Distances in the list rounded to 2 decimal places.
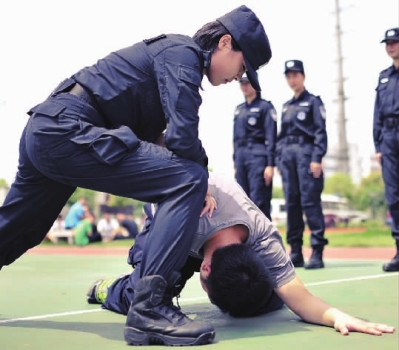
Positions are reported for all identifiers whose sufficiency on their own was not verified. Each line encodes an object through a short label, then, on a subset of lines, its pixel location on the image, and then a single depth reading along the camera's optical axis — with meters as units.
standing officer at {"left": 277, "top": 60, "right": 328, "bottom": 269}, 7.26
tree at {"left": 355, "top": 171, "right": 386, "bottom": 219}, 28.53
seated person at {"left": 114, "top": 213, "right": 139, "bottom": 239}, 20.01
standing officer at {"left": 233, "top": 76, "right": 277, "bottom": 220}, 7.69
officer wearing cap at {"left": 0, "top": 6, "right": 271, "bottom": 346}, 2.83
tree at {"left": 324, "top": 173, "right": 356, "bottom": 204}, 55.51
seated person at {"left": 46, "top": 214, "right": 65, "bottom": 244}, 19.23
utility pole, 36.09
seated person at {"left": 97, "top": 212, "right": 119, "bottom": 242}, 19.86
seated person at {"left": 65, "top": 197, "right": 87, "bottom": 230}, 18.27
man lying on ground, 3.08
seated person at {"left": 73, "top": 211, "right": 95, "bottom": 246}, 17.91
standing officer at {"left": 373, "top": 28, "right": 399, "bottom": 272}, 6.61
